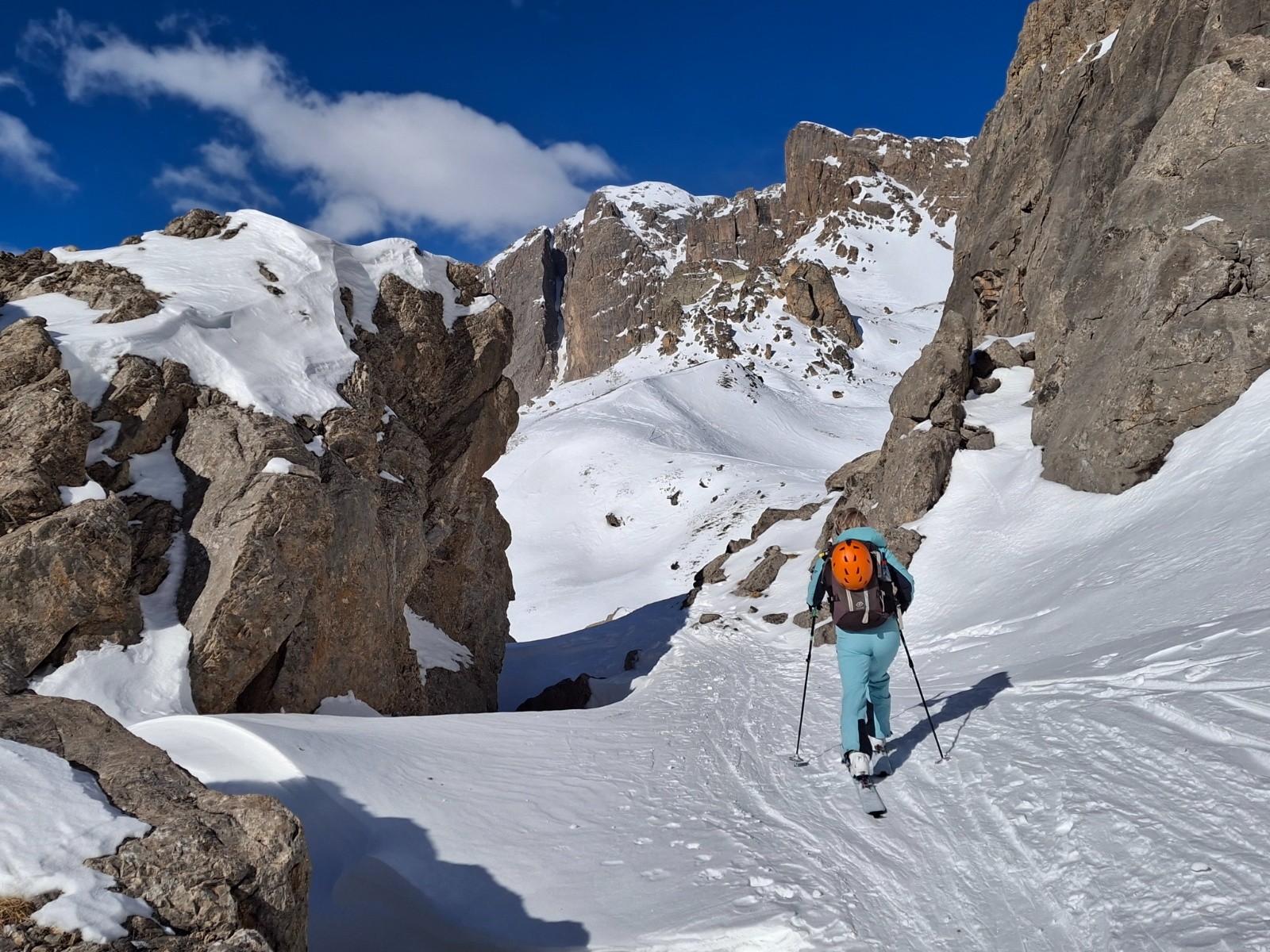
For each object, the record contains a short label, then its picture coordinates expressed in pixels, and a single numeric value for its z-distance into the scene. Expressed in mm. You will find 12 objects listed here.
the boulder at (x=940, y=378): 17000
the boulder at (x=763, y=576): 18109
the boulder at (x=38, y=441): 7320
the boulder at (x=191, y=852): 2510
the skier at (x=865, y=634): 5504
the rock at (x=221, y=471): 7215
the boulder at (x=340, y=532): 7812
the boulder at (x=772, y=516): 22712
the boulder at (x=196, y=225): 12523
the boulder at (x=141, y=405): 8680
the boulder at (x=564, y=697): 14555
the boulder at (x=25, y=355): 8250
